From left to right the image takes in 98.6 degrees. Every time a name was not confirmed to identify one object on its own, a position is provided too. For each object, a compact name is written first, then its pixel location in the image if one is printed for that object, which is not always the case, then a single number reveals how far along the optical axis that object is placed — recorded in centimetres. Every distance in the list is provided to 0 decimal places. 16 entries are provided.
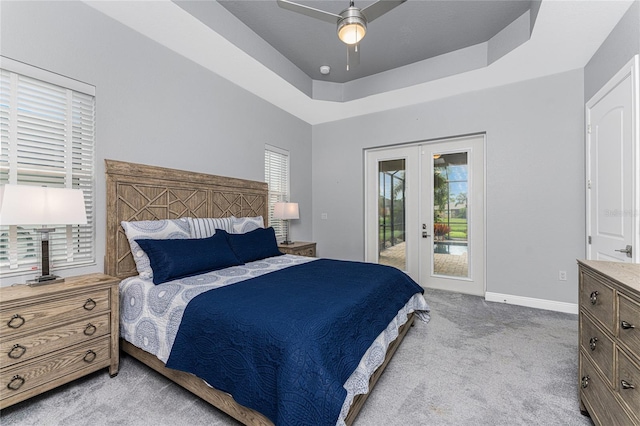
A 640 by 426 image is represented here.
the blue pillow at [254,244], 295
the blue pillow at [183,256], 221
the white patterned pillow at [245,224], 331
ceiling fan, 196
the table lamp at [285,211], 420
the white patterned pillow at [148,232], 234
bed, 161
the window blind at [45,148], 194
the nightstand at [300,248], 405
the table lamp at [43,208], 165
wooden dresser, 110
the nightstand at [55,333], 156
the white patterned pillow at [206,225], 285
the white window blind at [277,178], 434
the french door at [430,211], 400
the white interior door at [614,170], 213
